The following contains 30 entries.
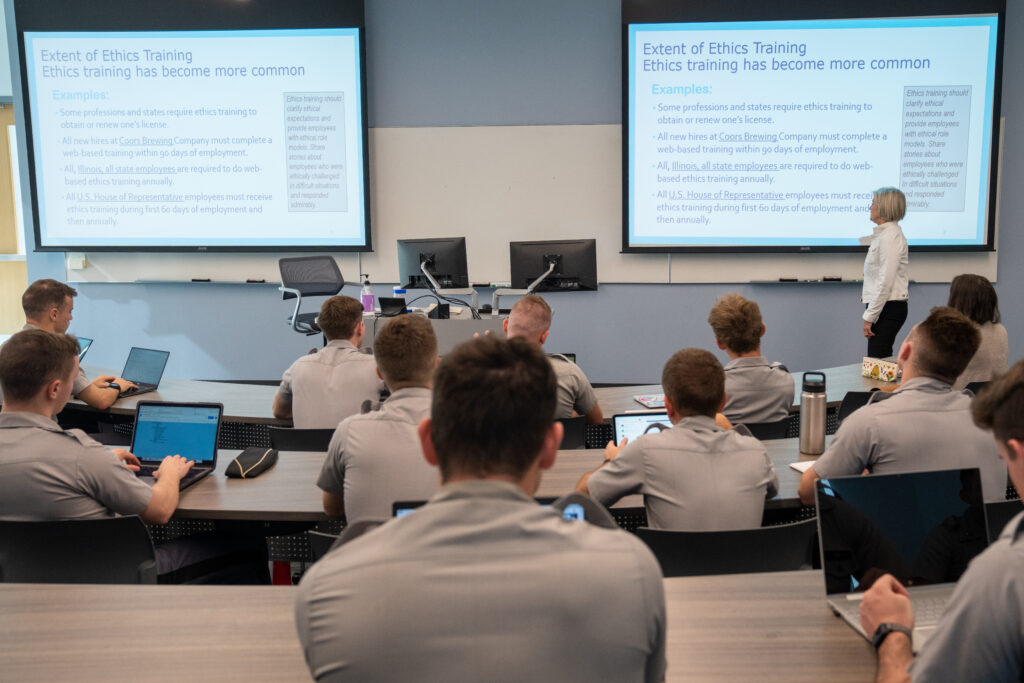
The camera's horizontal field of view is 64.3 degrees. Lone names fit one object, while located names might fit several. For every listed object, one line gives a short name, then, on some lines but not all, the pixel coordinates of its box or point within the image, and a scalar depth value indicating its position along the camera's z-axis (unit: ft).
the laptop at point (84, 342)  15.20
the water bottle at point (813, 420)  9.43
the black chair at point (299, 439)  10.36
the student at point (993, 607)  3.54
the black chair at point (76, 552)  6.77
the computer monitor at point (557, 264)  16.85
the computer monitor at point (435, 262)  17.29
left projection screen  21.49
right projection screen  20.34
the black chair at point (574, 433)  10.49
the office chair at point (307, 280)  20.45
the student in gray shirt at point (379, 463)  7.53
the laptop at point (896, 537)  5.29
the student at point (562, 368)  11.27
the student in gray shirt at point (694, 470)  6.98
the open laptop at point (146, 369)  13.76
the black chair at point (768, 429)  10.61
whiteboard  21.39
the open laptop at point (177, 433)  9.08
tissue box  13.74
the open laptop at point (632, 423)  9.40
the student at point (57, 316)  12.52
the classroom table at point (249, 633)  4.76
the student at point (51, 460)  7.12
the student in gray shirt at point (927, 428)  7.47
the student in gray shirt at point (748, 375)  10.96
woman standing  18.57
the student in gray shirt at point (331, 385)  11.34
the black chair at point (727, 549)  6.31
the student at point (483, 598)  3.24
